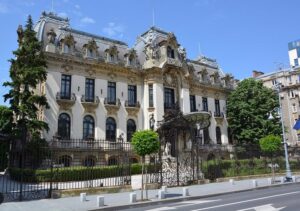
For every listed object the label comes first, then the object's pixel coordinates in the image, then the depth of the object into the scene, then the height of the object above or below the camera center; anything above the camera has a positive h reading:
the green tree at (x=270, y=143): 24.61 +1.19
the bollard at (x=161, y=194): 16.22 -1.78
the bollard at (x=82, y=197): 15.48 -1.76
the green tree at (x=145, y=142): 17.00 +1.03
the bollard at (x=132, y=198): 15.09 -1.81
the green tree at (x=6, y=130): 18.00 +2.96
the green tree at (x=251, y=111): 42.06 +6.73
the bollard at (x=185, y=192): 16.87 -1.77
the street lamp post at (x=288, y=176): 24.15 -1.45
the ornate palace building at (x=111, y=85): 32.38 +9.19
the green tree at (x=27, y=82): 26.22 +7.08
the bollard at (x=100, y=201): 13.98 -1.78
